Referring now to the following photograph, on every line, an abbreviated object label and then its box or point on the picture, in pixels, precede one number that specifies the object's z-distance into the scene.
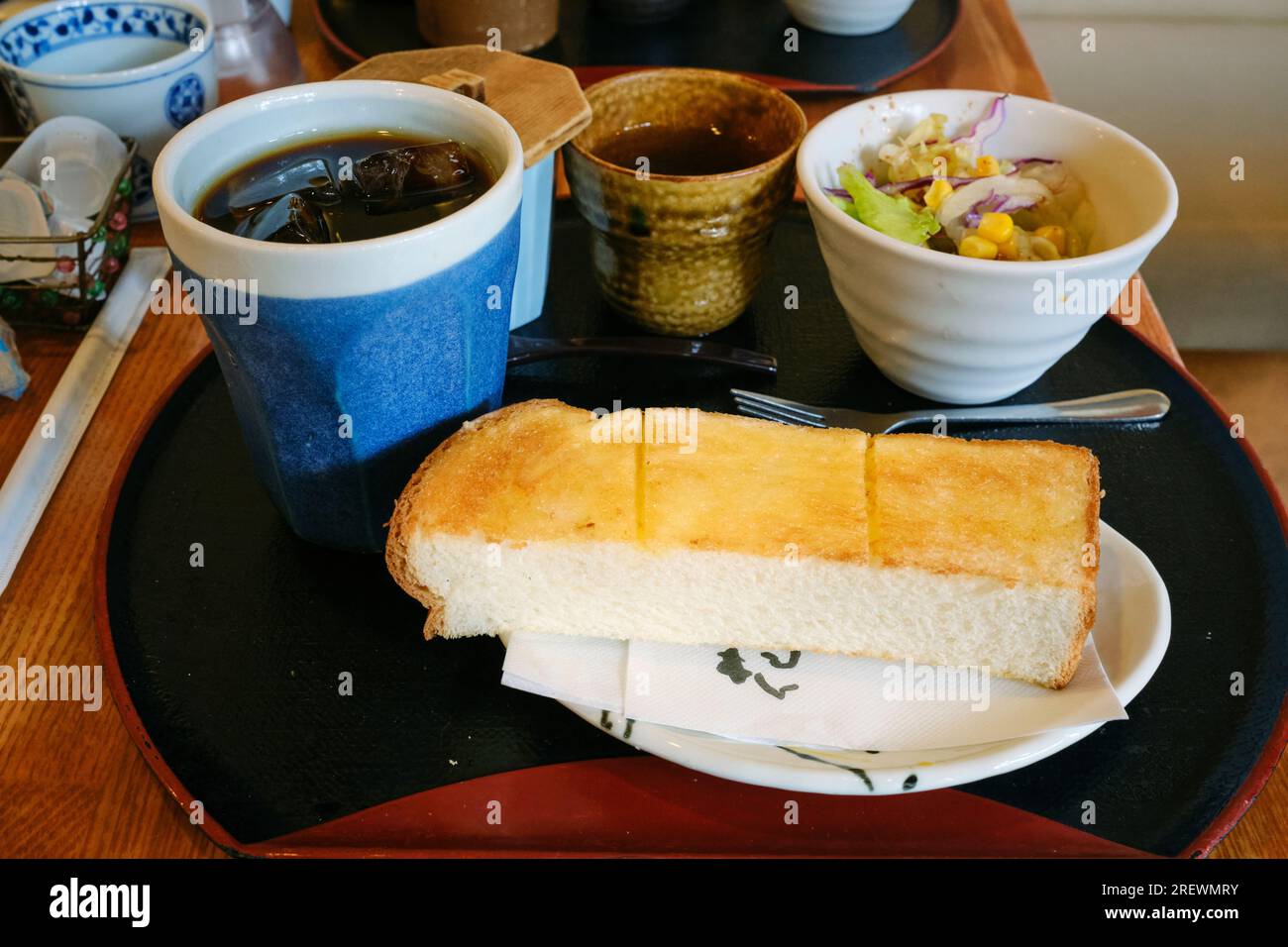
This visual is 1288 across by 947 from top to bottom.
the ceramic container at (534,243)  0.39
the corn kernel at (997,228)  0.39
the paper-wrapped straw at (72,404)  0.37
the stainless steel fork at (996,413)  0.39
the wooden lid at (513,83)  0.36
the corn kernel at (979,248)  0.39
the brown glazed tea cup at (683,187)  0.39
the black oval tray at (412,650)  0.30
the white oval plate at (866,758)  0.29
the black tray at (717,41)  0.61
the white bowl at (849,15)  0.61
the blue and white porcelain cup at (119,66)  0.48
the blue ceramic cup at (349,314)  0.29
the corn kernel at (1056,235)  0.40
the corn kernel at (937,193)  0.41
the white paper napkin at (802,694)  0.30
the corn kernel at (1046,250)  0.40
